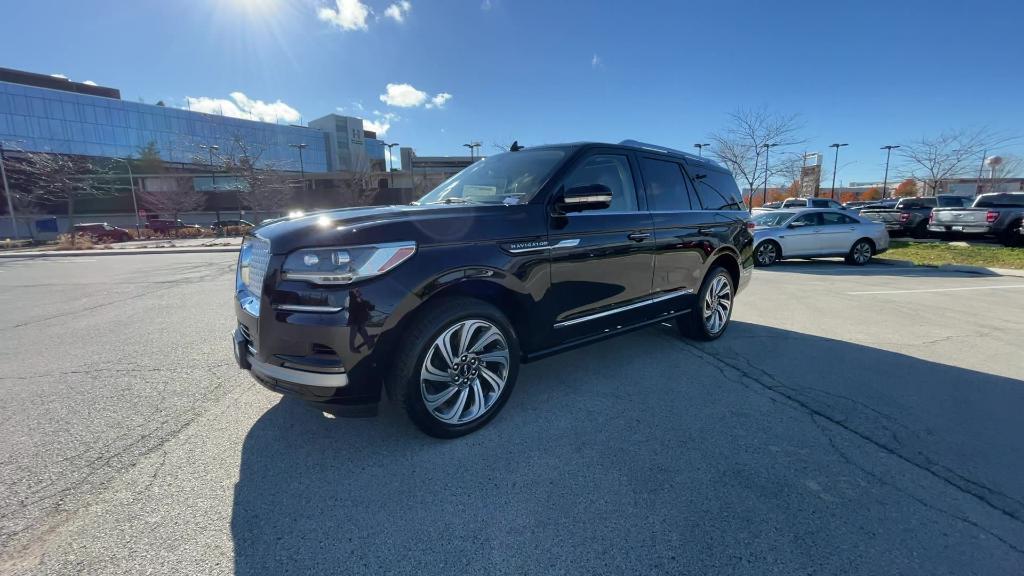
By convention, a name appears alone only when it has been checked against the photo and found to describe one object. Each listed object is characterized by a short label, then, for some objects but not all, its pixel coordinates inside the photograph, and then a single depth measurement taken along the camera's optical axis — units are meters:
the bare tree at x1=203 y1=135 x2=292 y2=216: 32.22
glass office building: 56.69
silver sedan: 11.88
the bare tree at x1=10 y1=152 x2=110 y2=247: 33.12
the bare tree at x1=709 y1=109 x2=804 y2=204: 29.08
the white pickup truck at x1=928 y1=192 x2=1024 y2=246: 14.20
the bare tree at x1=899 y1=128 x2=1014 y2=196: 36.25
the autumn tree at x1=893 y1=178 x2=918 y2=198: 61.47
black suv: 2.42
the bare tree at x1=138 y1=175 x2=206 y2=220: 41.75
